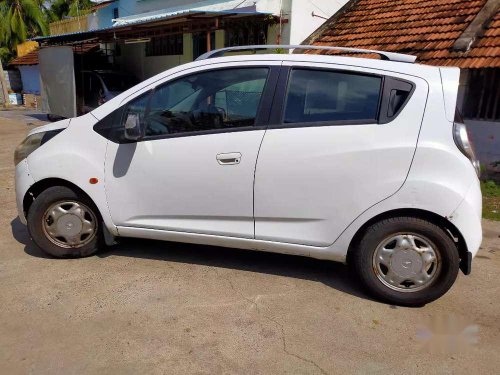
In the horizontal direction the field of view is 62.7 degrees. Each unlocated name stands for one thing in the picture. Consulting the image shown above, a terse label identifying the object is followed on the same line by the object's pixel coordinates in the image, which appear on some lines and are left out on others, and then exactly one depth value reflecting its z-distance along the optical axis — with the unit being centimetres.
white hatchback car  288
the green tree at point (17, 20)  2505
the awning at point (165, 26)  932
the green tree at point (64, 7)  2908
